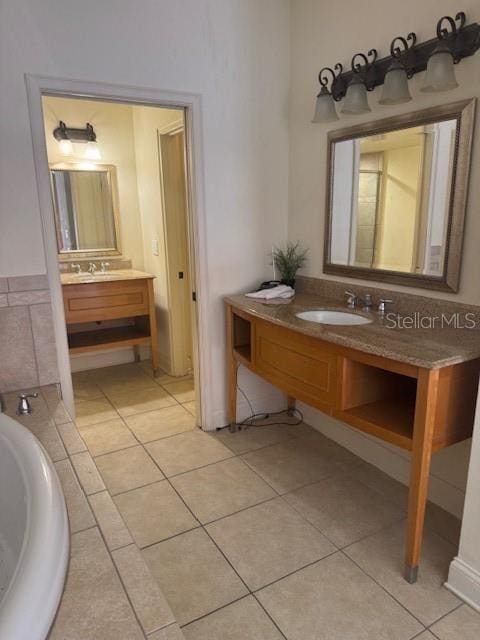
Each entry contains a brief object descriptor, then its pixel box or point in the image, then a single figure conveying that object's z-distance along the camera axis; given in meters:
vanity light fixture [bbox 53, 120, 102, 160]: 3.50
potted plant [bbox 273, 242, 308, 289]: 2.69
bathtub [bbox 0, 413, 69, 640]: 0.86
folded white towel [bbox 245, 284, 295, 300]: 2.47
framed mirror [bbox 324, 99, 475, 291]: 1.78
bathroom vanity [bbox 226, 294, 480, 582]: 1.48
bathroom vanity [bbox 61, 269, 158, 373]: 3.35
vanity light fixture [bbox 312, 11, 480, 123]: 1.62
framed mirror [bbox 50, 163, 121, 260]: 3.68
